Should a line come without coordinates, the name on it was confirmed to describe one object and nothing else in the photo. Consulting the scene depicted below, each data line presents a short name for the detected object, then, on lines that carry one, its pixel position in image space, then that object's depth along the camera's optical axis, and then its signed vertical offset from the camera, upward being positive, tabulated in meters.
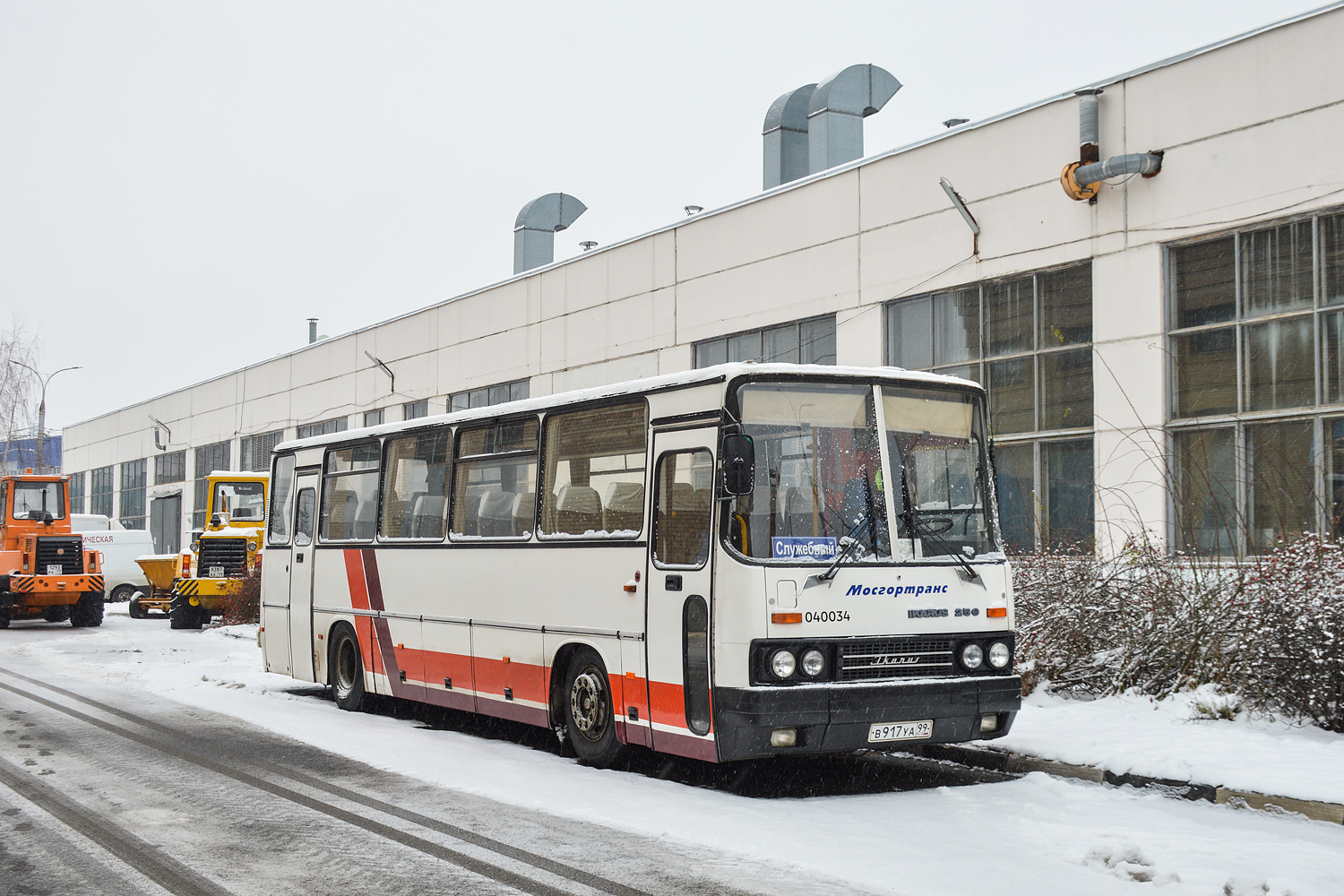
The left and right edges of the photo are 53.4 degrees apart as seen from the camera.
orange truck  29.91 -0.51
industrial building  16.98 +4.02
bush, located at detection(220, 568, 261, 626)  30.11 -1.60
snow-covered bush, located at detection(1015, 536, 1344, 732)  9.89 -0.75
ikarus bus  8.83 -0.24
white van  39.84 -0.43
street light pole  52.56 +4.57
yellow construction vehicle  30.45 -0.40
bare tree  71.56 +7.63
